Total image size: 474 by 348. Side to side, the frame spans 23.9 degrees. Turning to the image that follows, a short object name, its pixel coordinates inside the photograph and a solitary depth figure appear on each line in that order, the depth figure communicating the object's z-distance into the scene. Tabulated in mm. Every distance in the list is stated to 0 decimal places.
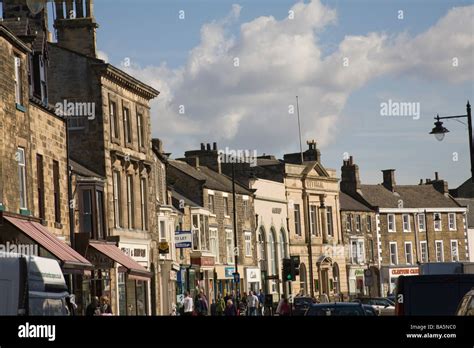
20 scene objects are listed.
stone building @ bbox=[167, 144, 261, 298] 73062
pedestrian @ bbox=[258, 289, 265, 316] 67812
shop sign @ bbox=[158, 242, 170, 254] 57062
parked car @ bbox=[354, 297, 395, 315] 55938
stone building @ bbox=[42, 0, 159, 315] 52375
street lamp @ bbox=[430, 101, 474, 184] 30219
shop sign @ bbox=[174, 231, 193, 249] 56344
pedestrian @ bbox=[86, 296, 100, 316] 36925
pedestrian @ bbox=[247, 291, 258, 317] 53812
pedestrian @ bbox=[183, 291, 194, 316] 48034
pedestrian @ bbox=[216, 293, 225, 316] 56094
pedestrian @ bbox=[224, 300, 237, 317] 50175
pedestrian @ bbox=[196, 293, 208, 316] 50594
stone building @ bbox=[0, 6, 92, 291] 32812
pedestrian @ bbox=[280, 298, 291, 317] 42625
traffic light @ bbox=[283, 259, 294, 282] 50031
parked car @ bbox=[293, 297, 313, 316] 52391
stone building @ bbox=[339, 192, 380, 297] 109688
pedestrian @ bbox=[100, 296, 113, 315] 39206
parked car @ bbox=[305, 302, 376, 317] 25453
